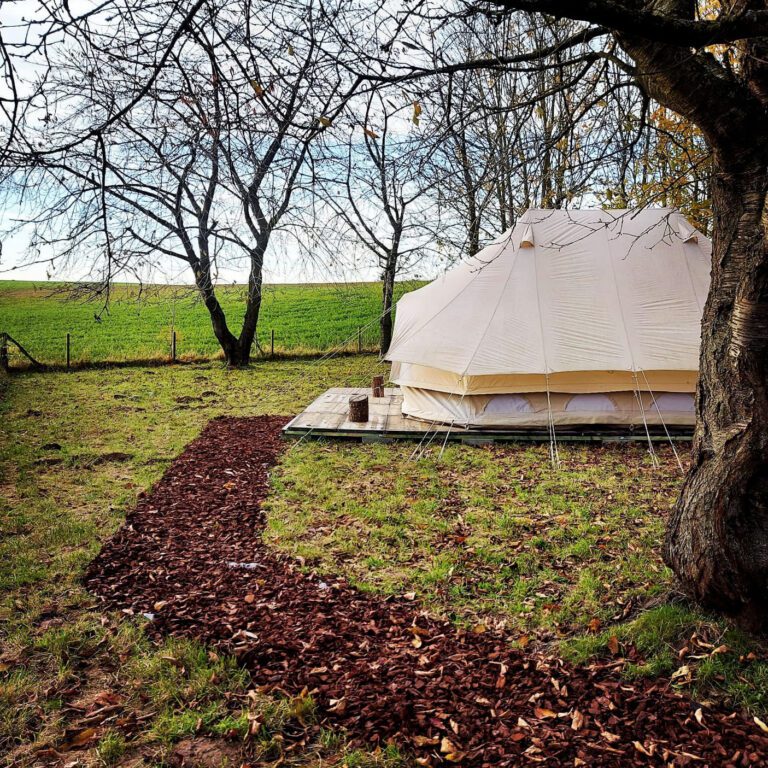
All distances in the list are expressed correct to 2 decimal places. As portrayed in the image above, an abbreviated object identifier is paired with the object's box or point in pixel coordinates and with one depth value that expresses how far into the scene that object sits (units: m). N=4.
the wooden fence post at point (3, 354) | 14.55
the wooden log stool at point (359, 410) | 8.79
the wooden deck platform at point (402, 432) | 8.15
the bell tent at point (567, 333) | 7.74
